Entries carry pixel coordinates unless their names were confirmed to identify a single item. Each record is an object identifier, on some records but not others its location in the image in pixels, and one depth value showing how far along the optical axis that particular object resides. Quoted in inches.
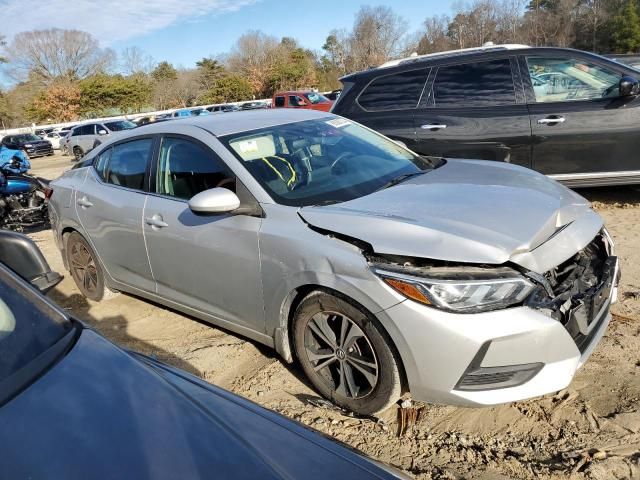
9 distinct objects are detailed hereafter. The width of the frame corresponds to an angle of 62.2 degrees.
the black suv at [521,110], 222.4
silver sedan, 96.9
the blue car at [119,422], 51.1
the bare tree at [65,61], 2502.5
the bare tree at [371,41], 2529.5
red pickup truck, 900.6
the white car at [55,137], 1341.5
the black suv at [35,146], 1159.9
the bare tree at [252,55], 2419.8
